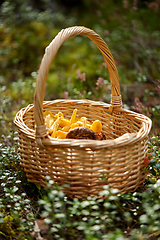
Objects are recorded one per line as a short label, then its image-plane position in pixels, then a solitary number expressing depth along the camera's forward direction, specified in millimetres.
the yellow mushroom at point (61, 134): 1546
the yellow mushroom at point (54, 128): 1562
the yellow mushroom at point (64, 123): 1679
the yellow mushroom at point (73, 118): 1720
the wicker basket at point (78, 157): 1188
